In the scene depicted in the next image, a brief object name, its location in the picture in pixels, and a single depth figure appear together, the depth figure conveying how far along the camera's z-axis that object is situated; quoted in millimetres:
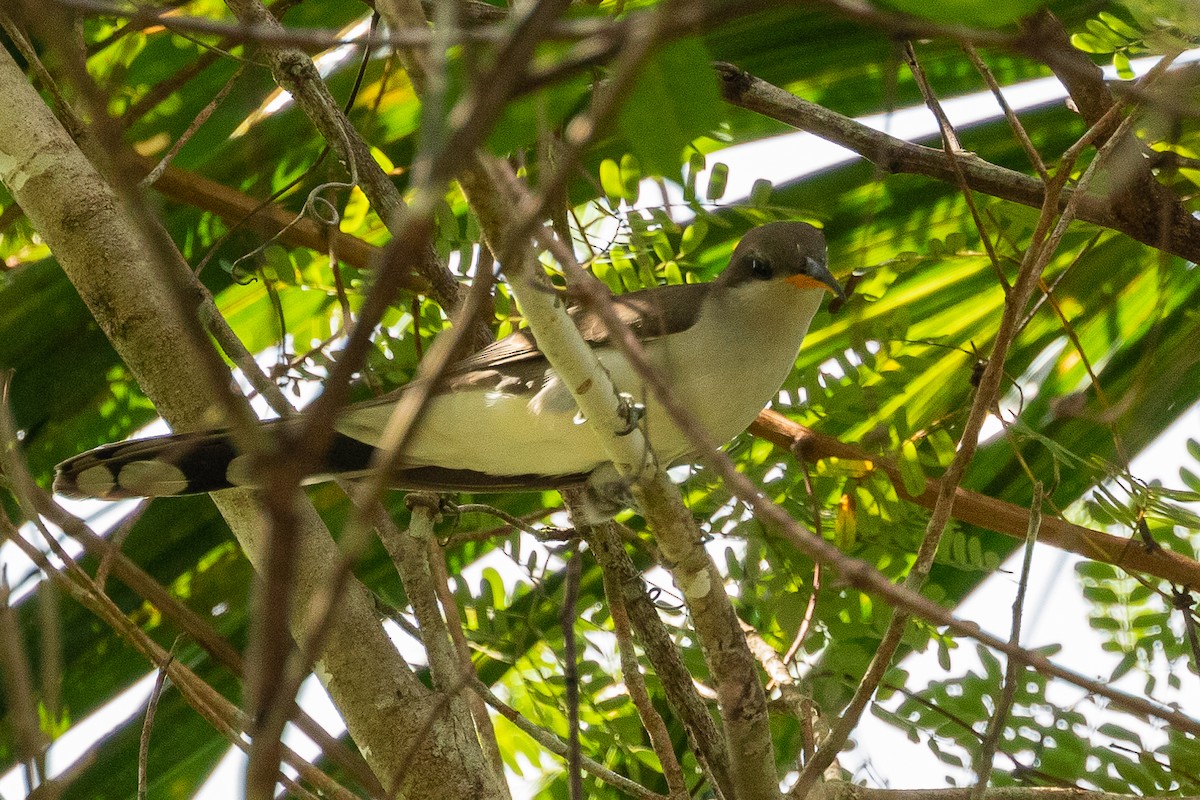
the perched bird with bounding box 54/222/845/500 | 6895
